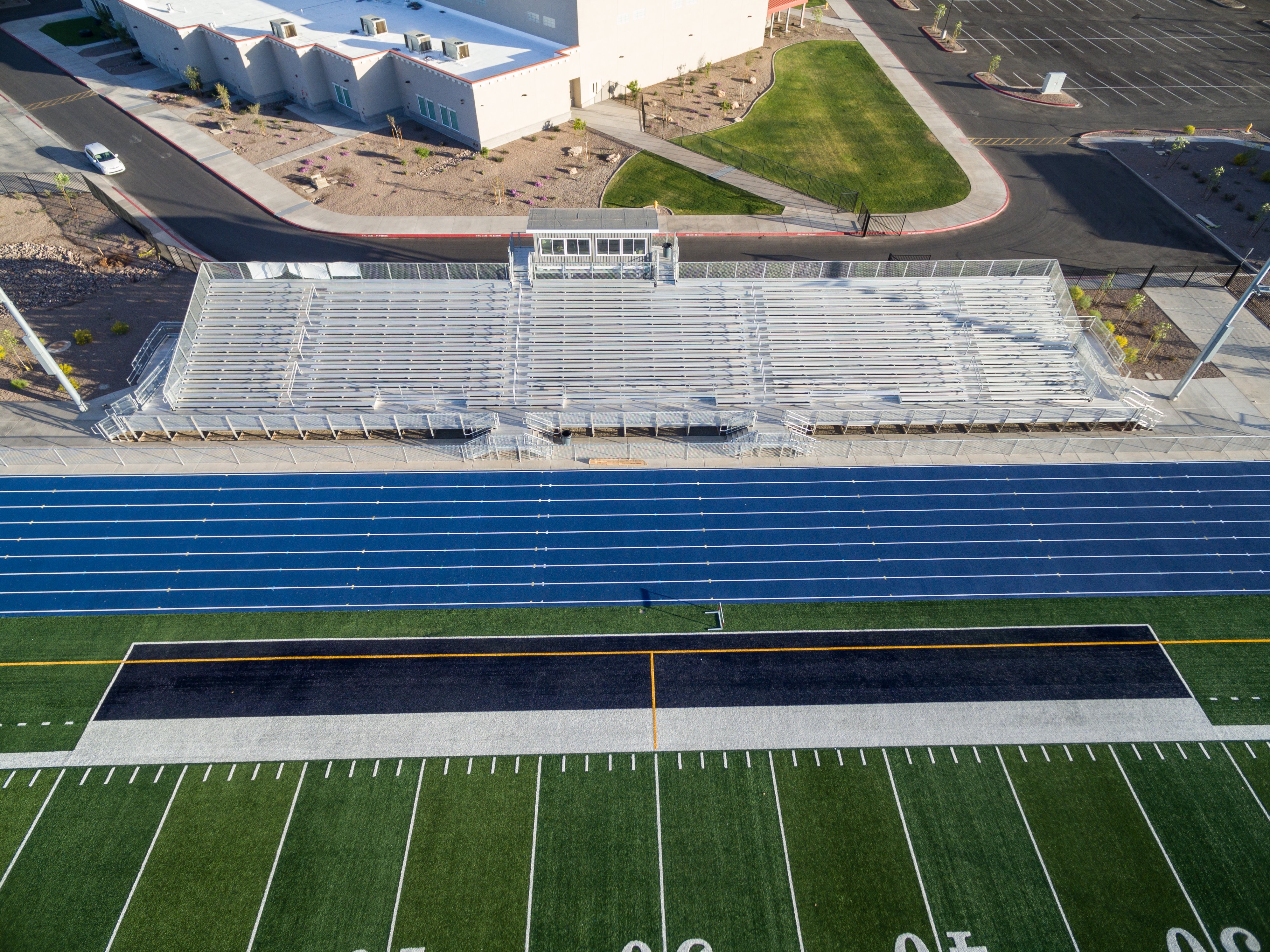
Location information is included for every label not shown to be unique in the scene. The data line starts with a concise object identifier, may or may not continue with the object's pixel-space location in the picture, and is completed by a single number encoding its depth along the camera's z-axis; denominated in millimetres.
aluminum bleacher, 29453
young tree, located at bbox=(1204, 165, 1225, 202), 42250
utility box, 53875
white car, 43438
